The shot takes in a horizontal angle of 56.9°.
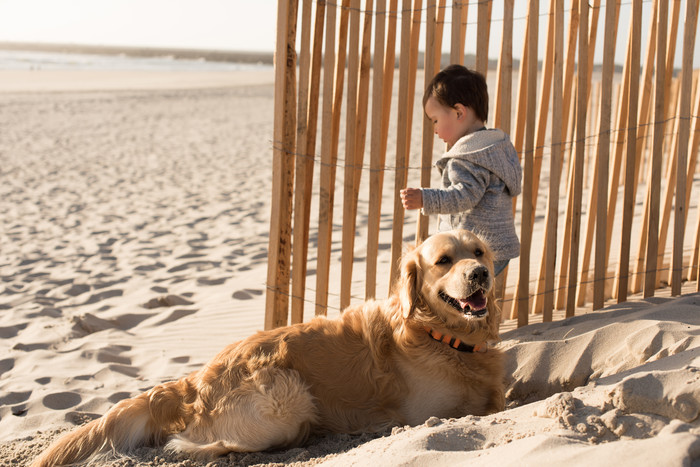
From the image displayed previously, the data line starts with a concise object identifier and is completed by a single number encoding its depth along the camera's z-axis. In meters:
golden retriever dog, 2.77
